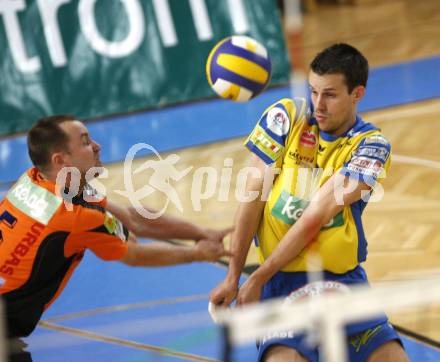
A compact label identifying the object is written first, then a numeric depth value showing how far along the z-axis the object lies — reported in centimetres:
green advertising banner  2162
